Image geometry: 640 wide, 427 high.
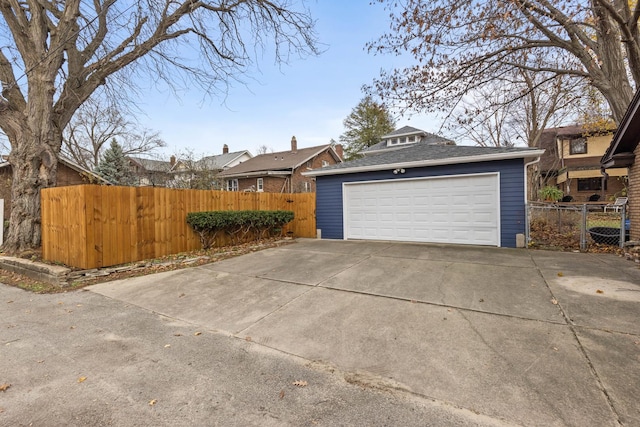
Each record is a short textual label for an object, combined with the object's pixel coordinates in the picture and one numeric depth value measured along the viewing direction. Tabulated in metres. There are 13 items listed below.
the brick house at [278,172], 21.53
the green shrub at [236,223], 8.00
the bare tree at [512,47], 6.44
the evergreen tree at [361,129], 30.23
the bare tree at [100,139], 22.09
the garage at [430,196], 7.93
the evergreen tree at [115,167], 19.48
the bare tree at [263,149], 34.36
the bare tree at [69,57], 7.02
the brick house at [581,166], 19.09
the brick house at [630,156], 6.39
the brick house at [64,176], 13.21
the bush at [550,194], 16.45
